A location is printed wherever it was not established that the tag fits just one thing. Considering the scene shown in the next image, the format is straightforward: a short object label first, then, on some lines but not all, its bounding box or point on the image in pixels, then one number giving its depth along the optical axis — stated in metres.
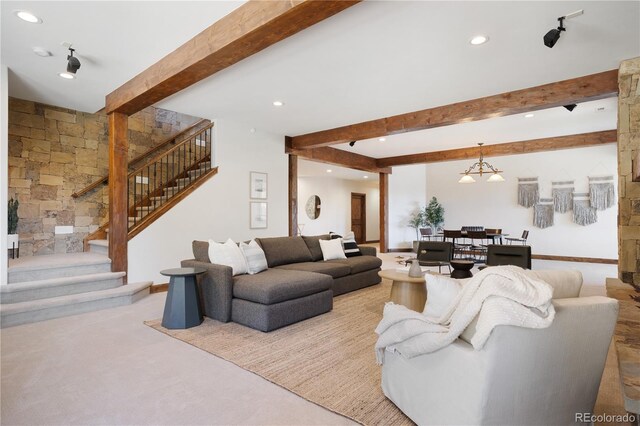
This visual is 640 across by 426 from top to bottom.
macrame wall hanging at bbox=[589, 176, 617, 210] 8.26
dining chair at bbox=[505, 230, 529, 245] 8.28
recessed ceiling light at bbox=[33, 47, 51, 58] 3.43
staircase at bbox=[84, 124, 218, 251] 5.46
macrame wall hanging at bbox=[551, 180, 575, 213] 8.79
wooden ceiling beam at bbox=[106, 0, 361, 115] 2.31
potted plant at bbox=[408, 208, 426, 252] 10.89
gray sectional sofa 3.38
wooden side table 3.75
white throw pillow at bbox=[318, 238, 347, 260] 5.35
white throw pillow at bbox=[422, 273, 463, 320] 1.83
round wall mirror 11.76
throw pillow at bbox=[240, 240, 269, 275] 4.02
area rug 2.11
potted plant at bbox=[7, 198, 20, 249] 4.46
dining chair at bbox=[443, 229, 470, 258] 8.33
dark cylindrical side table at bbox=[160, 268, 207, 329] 3.46
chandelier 7.56
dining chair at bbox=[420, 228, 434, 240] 10.06
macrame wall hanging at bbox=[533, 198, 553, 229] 9.05
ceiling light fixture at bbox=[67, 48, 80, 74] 3.39
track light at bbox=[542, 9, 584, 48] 2.74
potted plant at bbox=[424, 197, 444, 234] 10.72
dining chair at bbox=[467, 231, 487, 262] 7.96
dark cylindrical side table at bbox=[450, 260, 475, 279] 4.33
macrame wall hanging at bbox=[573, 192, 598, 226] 8.49
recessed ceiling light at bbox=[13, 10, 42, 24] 2.81
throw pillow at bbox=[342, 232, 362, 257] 5.67
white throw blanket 1.37
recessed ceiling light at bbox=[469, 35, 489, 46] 3.09
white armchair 1.44
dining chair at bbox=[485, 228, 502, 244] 8.12
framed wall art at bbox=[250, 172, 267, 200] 6.46
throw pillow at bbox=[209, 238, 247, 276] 3.84
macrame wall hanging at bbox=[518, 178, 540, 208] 9.26
